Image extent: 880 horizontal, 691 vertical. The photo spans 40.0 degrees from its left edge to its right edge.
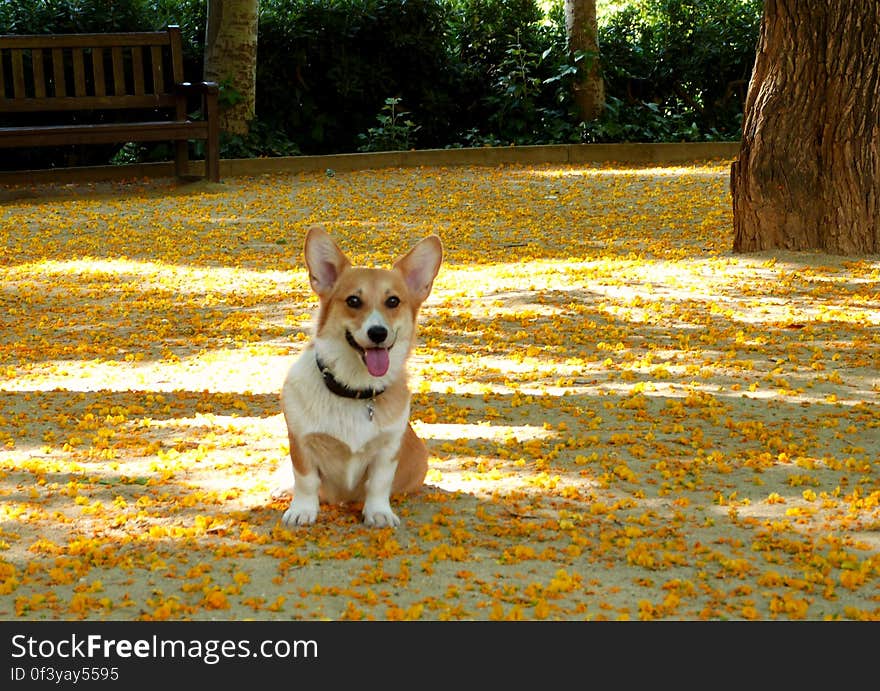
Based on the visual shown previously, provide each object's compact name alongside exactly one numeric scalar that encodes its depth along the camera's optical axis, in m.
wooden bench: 13.33
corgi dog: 4.08
